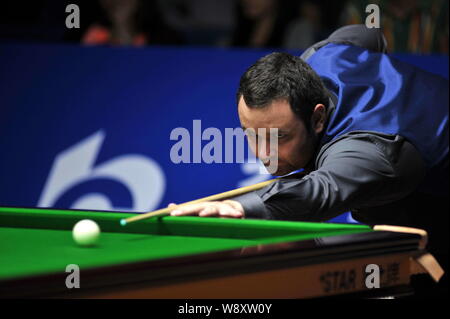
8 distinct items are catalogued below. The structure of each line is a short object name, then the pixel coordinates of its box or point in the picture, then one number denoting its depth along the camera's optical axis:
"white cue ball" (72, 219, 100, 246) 4.34
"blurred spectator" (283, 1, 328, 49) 10.72
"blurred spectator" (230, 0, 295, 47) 10.96
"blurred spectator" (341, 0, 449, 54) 10.37
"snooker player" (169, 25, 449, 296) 5.10
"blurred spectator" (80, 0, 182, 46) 10.82
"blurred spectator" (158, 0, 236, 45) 15.61
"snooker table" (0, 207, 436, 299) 3.64
